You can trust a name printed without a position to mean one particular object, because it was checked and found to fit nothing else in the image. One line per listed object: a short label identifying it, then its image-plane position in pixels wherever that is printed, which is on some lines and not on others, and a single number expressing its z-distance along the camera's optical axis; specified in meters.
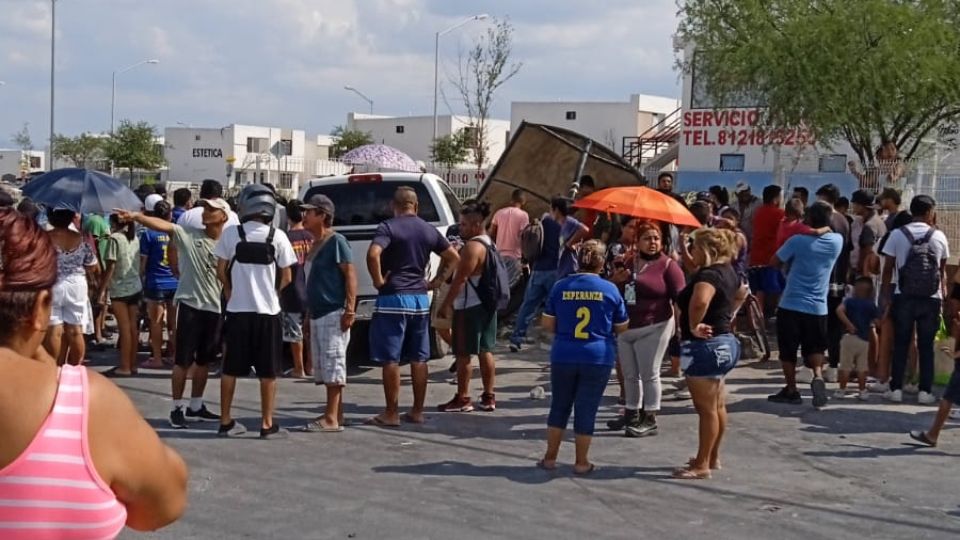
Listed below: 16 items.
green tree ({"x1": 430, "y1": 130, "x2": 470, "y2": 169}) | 57.71
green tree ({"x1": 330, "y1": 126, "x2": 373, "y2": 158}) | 71.81
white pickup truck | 12.74
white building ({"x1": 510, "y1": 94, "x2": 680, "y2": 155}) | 58.56
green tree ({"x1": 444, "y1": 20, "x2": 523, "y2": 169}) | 33.47
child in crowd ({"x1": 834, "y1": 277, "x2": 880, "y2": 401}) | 10.70
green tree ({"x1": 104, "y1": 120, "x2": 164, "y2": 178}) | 62.22
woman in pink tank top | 2.39
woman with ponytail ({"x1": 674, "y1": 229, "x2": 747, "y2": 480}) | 7.73
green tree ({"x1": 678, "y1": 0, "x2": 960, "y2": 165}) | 21.31
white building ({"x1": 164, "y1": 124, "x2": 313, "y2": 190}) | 79.69
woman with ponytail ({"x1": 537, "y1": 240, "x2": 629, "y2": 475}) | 7.75
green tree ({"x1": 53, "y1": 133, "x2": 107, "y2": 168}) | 71.06
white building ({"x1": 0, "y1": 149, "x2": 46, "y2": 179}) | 86.06
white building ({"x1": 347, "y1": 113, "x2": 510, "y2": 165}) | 72.38
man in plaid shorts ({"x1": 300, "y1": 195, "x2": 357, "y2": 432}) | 8.99
